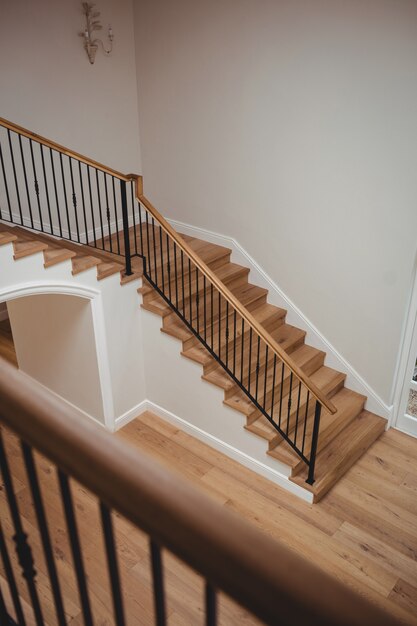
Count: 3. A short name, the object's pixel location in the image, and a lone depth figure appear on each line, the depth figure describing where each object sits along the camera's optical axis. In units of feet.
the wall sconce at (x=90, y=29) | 19.66
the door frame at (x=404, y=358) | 17.39
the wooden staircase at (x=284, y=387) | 16.94
